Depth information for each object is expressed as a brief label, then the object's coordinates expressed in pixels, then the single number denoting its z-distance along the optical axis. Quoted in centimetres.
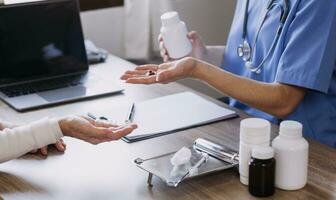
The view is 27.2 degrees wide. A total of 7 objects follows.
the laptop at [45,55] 180
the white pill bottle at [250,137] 119
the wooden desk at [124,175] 123
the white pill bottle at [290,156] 118
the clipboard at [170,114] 149
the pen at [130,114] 153
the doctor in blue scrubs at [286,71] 145
